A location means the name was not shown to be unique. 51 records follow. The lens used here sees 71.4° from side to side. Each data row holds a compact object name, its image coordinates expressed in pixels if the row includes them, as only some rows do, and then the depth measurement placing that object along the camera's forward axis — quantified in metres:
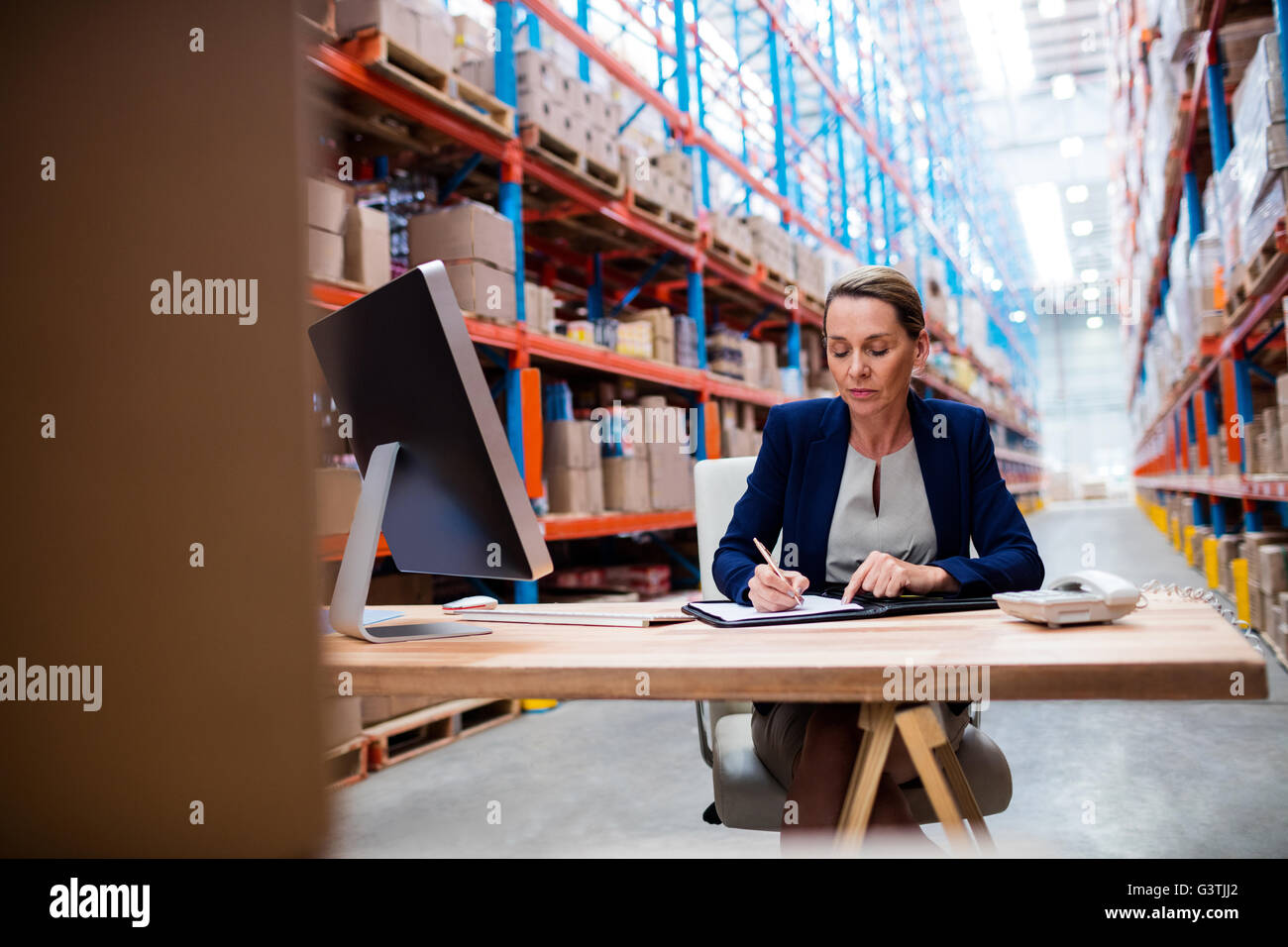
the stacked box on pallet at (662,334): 5.84
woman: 1.83
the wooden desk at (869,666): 0.95
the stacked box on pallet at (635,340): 5.49
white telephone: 1.21
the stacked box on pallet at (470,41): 4.73
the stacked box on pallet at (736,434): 6.94
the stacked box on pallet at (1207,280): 6.04
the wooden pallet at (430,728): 3.59
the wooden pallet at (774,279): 7.58
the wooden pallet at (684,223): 6.10
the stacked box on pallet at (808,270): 8.38
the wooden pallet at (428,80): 3.52
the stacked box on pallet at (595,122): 4.84
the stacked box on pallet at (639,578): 6.34
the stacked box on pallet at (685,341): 6.19
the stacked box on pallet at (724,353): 6.99
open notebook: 1.39
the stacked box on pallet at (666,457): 5.57
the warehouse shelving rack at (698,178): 4.25
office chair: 1.55
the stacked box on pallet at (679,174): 6.02
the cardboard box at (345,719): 3.29
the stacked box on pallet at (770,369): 7.86
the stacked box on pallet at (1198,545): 8.58
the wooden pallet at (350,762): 3.39
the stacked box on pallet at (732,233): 6.65
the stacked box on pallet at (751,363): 7.35
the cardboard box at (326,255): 3.29
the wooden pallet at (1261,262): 4.11
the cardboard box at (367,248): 3.49
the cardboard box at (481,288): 3.97
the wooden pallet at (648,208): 5.52
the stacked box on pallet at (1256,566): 4.86
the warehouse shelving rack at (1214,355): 5.05
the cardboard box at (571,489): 4.76
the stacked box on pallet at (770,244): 7.55
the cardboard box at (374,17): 3.52
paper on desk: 1.42
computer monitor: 1.30
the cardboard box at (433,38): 3.75
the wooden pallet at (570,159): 4.46
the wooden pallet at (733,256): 6.75
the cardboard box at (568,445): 4.76
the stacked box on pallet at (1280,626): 4.38
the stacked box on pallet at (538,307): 4.55
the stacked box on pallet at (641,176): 5.46
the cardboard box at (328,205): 3.32
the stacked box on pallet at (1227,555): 6.29
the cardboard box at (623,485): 5.23
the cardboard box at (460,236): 3.98
